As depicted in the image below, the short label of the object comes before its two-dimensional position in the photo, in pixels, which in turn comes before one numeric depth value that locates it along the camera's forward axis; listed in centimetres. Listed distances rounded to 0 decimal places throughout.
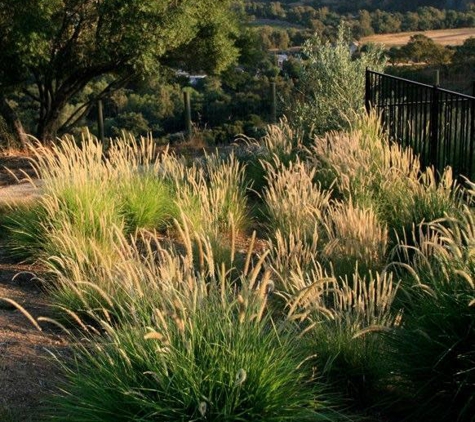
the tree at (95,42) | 1444
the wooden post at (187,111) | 2052
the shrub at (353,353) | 415
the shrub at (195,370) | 333
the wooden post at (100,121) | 1986
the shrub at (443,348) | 373
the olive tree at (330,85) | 1189
